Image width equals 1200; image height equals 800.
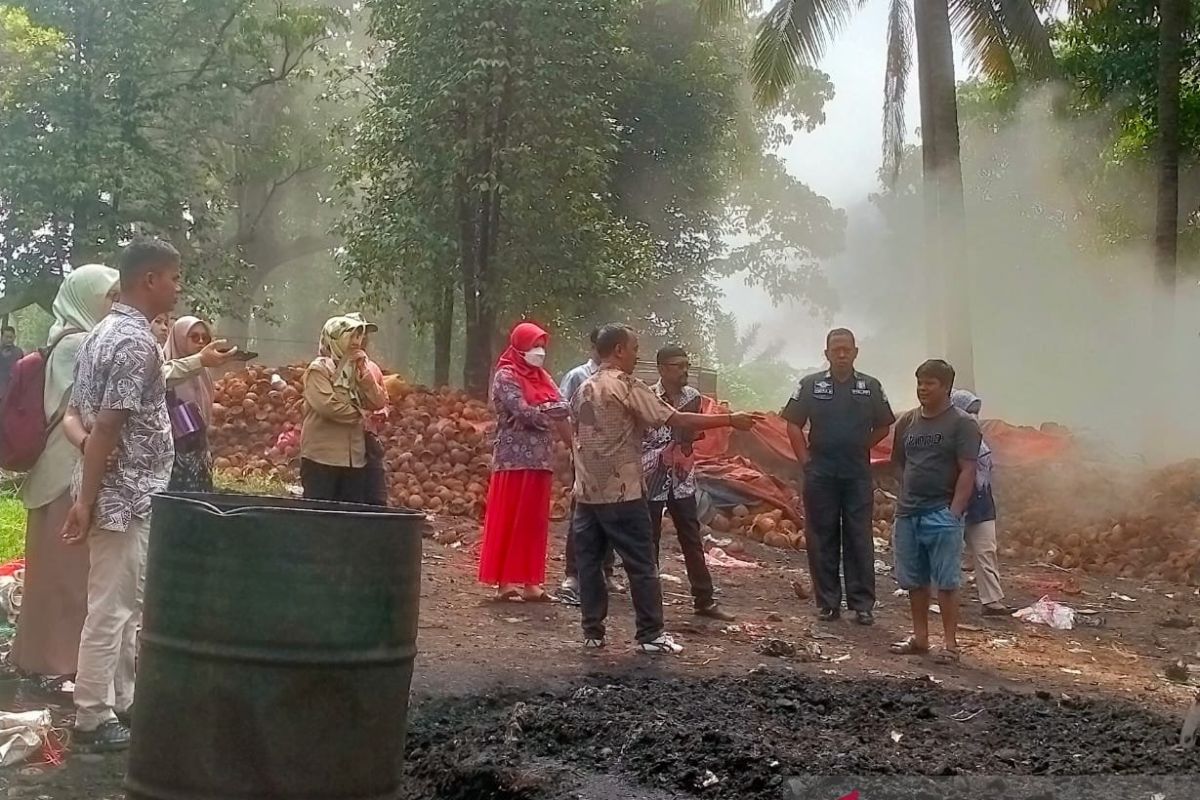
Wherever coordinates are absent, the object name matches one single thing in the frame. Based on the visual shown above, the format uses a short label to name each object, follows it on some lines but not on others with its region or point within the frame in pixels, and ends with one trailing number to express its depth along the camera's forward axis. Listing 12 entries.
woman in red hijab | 7.59
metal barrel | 2.94
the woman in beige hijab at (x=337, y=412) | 6.70
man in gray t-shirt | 6.44
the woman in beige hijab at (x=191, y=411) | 5.51
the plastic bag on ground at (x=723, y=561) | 10.38
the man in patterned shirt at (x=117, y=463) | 4.24
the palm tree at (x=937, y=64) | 14.86
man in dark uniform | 7.74
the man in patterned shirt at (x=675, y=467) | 7.52
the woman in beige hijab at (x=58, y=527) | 4.98
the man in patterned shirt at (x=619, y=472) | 6.31
